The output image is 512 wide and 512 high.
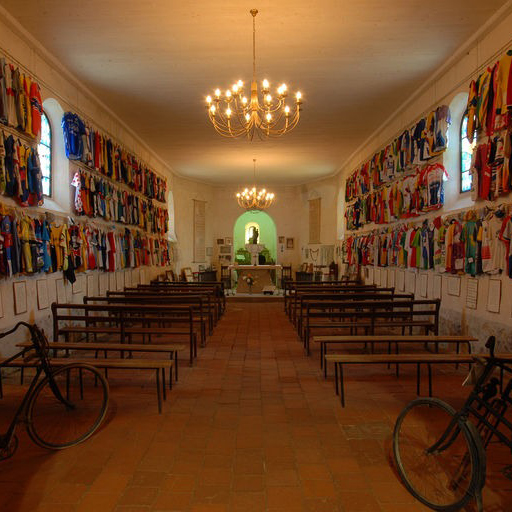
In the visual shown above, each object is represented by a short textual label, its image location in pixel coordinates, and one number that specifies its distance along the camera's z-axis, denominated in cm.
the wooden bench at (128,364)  413
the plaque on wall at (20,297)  587
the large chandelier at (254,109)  568
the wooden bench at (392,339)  519
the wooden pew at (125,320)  592
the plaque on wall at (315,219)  1819
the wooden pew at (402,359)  425
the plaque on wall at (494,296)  568
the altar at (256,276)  1512
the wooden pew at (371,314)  635
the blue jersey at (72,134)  757
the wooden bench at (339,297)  743
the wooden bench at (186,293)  827
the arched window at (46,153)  737
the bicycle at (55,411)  311
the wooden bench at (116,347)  471
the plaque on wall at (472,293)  628
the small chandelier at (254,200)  1510
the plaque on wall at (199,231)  1858
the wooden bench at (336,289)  911
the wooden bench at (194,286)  971
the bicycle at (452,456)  230
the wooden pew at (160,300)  711
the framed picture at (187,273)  1678
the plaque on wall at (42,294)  650
